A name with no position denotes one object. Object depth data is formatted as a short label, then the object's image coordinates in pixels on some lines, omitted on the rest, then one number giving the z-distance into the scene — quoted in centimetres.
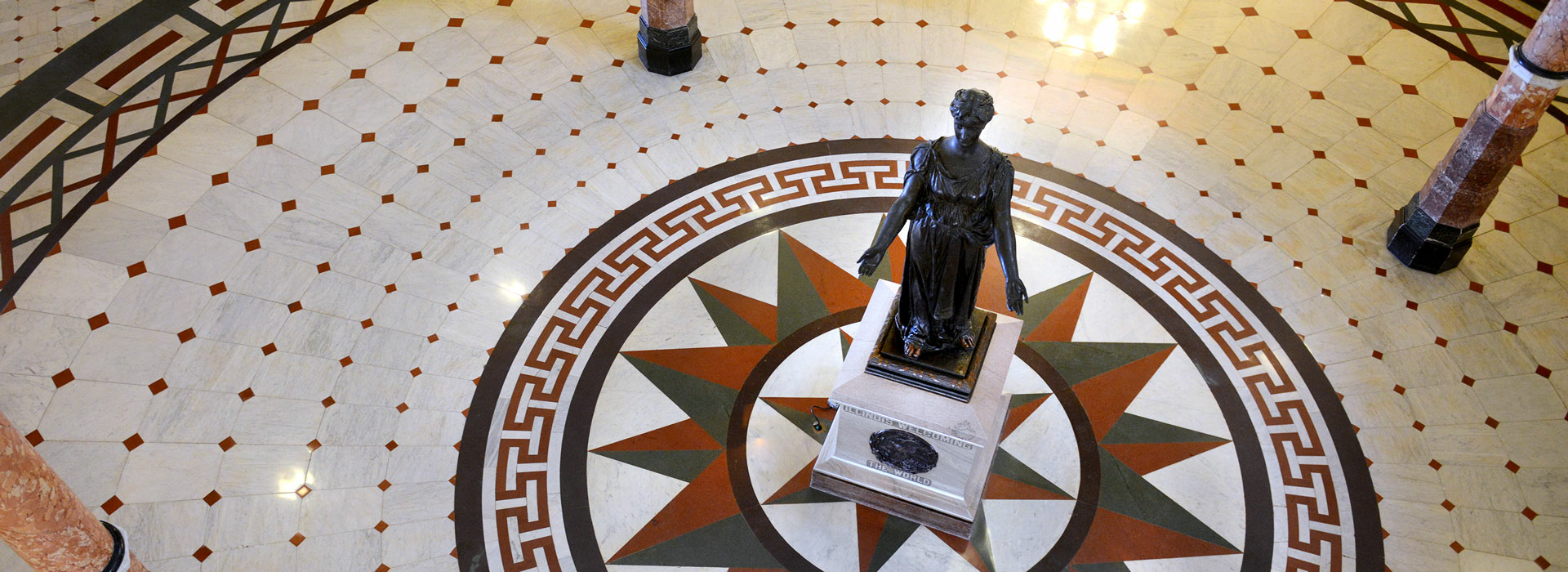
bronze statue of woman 501
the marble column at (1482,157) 712
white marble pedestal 595
